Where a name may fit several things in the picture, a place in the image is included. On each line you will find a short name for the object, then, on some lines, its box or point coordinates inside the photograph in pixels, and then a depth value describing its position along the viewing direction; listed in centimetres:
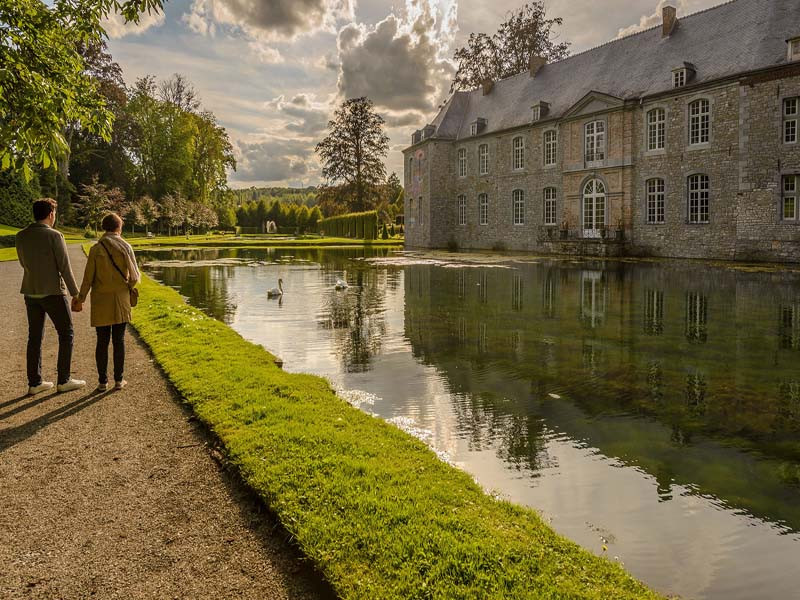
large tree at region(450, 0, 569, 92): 4709
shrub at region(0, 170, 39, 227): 4469
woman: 611
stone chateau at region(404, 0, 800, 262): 2491
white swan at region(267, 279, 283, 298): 1453
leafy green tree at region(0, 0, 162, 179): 506
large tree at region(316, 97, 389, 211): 6366
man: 607
